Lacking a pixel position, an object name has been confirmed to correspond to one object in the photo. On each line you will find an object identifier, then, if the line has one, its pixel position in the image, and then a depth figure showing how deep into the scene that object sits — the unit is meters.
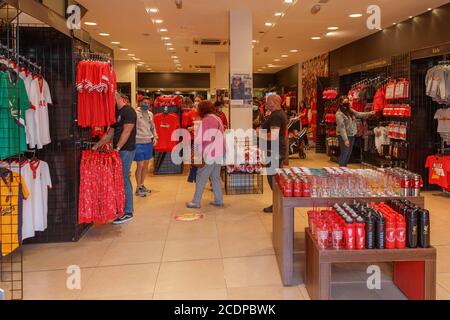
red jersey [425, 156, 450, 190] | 7.03
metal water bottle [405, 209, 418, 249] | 2.89
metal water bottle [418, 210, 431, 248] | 2.88
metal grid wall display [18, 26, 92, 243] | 4.55
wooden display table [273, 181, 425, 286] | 3.42
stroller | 11.98
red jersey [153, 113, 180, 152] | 9.11
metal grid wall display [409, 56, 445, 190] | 7.89
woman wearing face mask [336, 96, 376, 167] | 8.20
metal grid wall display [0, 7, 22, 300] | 3.46
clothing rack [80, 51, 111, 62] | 5.08
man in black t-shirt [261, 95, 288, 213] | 6.01
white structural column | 8.01
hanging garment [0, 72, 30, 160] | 3.44
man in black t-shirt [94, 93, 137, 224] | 5.32
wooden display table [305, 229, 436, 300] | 2.87
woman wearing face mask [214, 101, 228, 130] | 8.81
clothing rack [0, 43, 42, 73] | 4.04
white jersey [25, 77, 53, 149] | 4.08
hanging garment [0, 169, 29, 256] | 3.53
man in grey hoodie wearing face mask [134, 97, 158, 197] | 7.18
